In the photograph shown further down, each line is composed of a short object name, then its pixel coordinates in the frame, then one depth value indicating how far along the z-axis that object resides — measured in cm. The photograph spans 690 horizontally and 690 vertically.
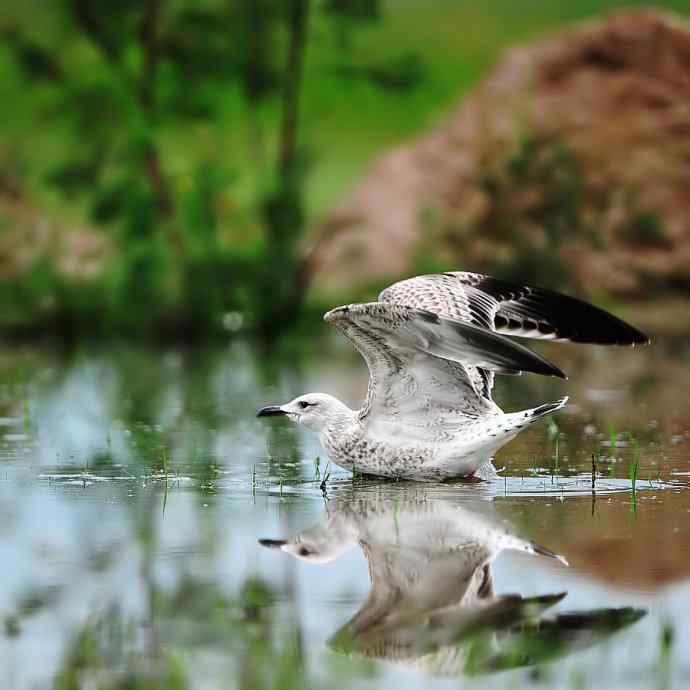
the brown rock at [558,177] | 3859
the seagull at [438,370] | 1421
